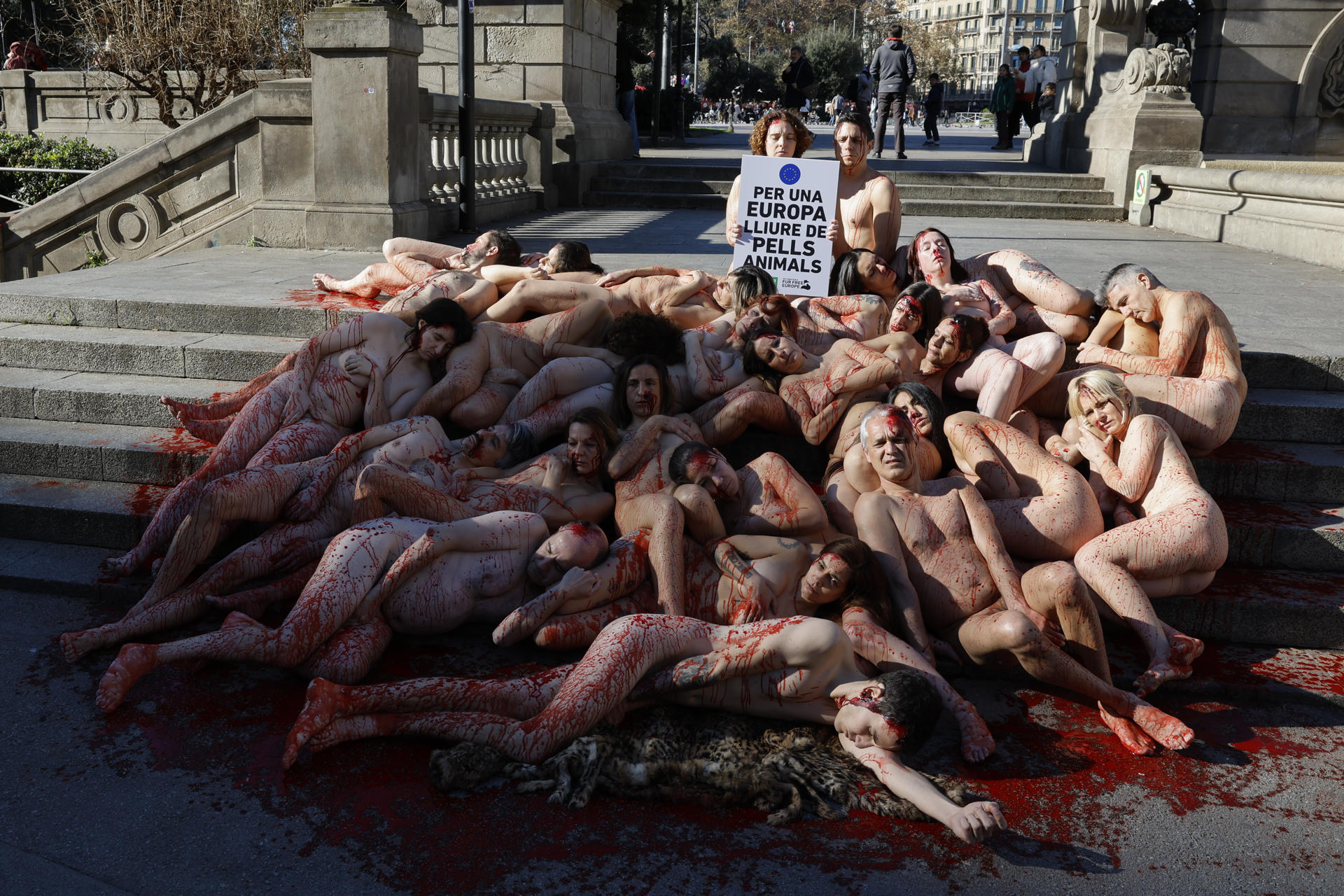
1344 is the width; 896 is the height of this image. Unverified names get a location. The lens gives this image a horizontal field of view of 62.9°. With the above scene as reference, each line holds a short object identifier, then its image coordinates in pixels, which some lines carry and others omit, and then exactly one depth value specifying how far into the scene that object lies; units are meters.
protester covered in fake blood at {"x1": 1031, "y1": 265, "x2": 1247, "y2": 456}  5.46
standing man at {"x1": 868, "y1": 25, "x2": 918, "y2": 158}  17.06
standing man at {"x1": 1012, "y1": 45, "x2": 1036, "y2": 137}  21.06
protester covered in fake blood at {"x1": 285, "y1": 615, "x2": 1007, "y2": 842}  3.62
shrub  15.37
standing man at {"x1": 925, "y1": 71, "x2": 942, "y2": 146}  24.28
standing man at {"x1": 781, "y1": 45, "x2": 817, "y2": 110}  20.31
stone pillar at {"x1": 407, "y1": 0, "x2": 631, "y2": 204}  13.44
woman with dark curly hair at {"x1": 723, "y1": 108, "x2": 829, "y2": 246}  6.77
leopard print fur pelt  3.50
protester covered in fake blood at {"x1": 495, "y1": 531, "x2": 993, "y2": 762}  4.19
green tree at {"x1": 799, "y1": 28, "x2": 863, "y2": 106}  44.94
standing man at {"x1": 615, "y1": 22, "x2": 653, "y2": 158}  19.91
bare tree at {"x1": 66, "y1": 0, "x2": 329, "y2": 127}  16.95
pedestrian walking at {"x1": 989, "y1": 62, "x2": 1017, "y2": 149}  22.11
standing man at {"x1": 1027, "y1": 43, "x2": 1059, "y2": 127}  20.03
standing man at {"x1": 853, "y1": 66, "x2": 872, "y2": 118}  21.58
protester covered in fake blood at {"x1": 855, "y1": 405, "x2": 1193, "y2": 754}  4.14
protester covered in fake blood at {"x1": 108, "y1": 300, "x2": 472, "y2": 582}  5.34
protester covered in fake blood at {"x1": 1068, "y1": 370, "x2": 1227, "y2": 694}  4.46
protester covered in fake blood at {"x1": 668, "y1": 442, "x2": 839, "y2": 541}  4.74
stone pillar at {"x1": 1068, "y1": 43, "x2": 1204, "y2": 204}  13.60
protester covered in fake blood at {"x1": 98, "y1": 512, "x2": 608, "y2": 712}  4.06
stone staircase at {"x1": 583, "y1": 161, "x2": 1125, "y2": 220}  13.64
